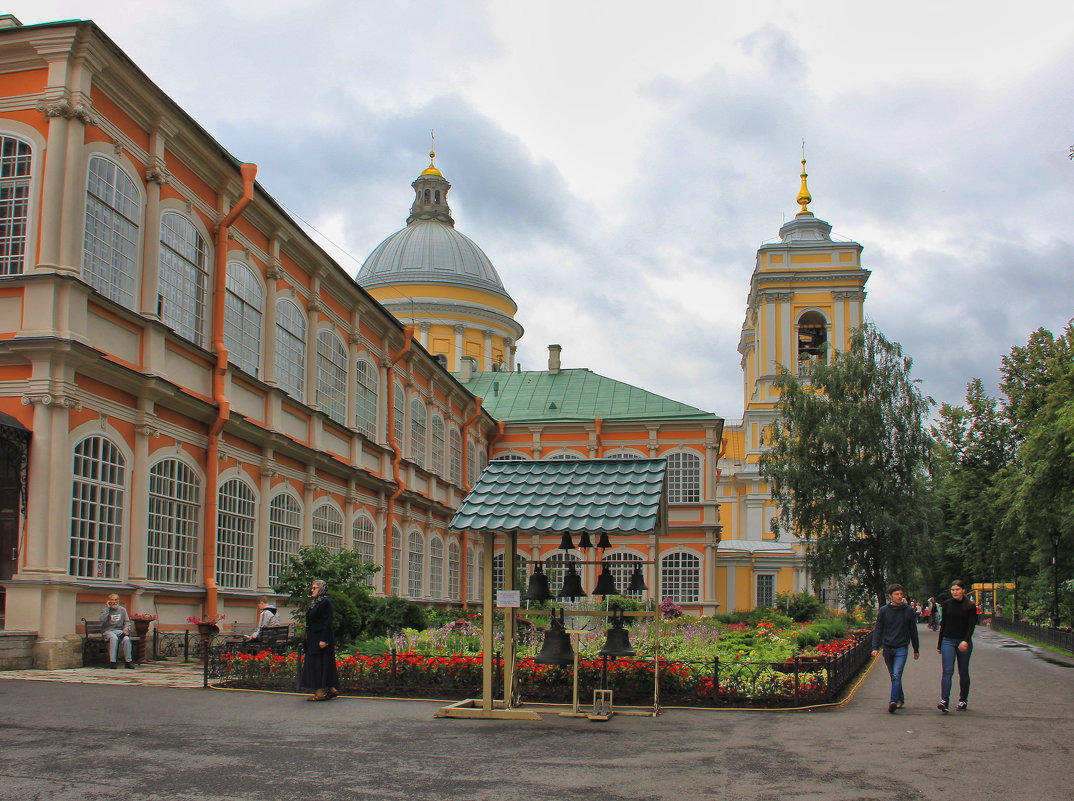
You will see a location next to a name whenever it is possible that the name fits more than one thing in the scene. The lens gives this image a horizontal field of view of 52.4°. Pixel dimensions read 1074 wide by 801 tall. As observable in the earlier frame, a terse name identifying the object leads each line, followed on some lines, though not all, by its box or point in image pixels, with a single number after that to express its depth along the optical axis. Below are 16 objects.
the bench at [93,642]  15.45
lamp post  33.81
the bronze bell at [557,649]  11.77
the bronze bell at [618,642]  11.77
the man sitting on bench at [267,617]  18.03
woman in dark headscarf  12.81
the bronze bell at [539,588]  11.82
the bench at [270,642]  15.95
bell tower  53.97
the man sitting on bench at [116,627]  15.41
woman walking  13.28
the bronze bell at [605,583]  12.25
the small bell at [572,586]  12.20
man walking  13.20
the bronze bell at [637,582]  12.71
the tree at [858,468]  35.28
